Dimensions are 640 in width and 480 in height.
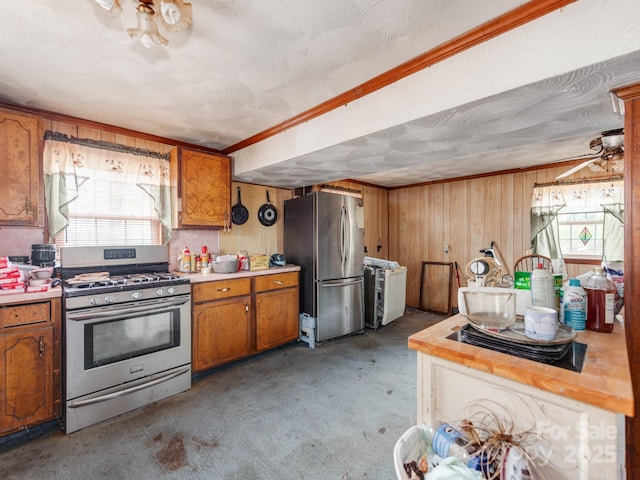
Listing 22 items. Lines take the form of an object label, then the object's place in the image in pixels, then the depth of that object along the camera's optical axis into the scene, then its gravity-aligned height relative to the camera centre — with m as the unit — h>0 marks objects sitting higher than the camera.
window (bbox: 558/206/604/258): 3.59 +0.07
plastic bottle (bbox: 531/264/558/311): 1.36 -0.26
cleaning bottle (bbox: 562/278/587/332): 1.30 -0.33
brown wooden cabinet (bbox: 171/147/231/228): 2.82 +0.54
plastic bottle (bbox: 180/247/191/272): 2.91 -0.22
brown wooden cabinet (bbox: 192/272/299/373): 2.64 -0.81
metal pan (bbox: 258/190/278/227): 3.80 +0.34
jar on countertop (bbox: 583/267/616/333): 1.27 -0.30
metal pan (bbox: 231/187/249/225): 3.52 +0.33
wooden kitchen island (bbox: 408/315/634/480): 0.80 -0.53
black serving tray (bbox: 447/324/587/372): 0.98 -0.42
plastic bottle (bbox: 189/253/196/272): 2.94 -0.24
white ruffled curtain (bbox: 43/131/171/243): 2.34 +0.64
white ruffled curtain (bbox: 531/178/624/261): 3.45 +0.38
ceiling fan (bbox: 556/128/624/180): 1.90 +0.64
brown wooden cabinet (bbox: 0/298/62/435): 1.78 -0.81
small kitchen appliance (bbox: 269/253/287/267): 3.60 -0.27
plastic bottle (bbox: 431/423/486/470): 0.85 -0.67
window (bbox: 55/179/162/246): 2.51 +0.22
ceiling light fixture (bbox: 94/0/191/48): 1.06 +0.87
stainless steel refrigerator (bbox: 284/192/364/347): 3.44 -0.26
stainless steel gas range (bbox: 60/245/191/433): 1.96 -0.72
